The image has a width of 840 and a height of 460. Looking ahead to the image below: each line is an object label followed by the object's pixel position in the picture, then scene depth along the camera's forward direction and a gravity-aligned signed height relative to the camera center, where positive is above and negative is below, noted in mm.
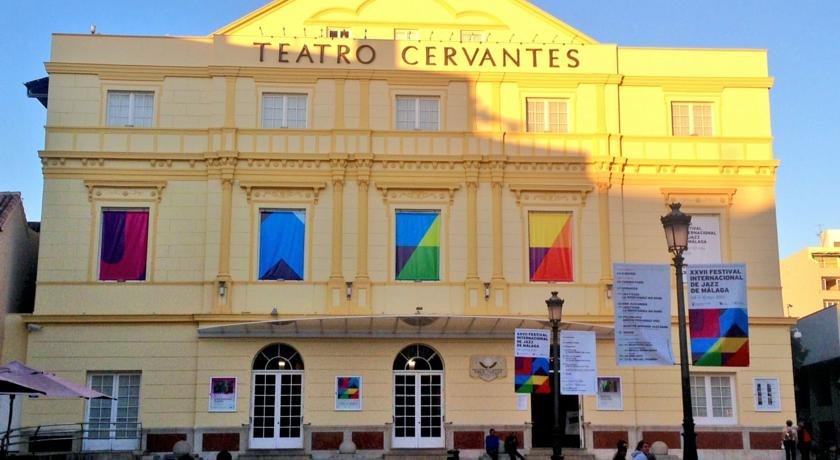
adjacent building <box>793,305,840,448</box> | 41688 +2048
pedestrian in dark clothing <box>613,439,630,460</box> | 20200 -778
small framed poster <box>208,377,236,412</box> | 28750 +550
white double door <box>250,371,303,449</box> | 28781 +108
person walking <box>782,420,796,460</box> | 28062 -799
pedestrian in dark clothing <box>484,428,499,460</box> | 27109 -896
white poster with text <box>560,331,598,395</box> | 19375 +1024
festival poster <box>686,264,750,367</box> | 15477 +1543
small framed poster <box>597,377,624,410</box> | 29484 +611
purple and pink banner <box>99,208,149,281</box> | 29703 +5194
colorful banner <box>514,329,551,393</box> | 21688 +1212
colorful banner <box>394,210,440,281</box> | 30141 +5246
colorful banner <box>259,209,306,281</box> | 29875 +5234
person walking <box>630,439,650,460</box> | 18391 -740
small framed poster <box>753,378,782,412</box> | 29828 +595
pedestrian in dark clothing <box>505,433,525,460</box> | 26797 -889
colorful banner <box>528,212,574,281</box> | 30391 +5276
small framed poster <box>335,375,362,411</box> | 28984 +619
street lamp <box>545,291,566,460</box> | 20219 +1269
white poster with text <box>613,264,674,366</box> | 15977 +1647
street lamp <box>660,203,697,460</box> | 14844 +2295
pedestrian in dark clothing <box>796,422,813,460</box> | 28234 -777
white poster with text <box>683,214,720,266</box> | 30828 +5506
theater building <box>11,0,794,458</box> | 28984 +5904
